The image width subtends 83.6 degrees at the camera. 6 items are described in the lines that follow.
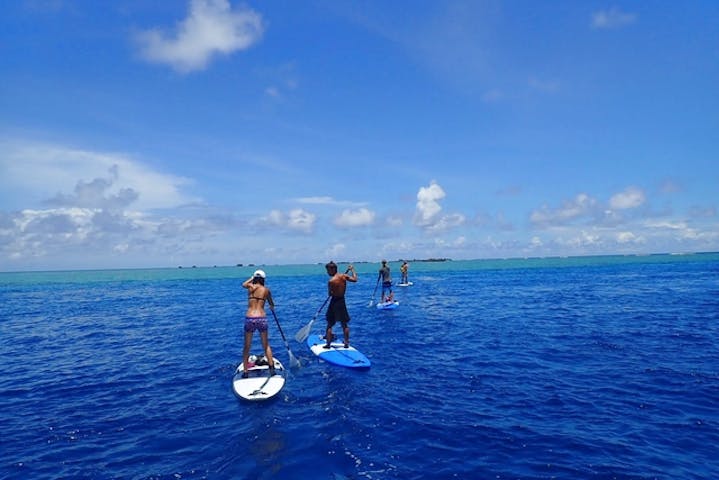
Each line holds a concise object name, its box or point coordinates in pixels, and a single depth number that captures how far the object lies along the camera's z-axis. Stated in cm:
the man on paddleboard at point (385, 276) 3300
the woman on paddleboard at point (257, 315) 1234
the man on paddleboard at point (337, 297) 1595
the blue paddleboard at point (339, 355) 1462
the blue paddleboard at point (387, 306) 3161
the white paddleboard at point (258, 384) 1127
